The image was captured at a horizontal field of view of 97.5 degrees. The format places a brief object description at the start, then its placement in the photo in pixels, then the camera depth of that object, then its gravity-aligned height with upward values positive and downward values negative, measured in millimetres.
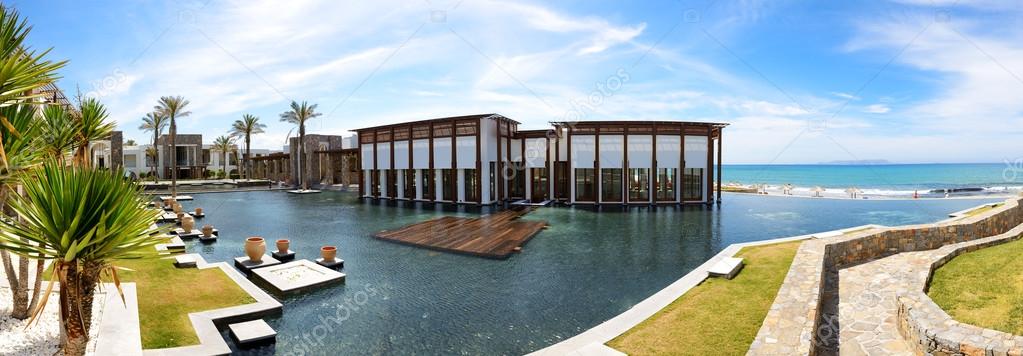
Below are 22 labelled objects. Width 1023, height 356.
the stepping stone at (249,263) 14258 -3057
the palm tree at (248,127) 60594 +5822
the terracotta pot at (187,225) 20672 -2526
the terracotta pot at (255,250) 14852 -2656
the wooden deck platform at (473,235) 17391 -2988
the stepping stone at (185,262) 13898 -2874
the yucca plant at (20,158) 7637 +222
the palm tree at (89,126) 11375 +1149
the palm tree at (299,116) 52531 +6324
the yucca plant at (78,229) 5711 -763
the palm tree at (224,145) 73562 +4140
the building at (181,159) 72562 +1885
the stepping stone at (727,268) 12396 -2864
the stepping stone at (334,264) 14688 -3092
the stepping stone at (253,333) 8648 -3226
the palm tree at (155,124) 57438 +6047
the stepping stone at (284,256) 15875 -3052
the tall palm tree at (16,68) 6305 +1534
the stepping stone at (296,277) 12162 -3108
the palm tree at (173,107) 47094 +6736
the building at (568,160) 32875 +649
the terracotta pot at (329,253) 14758 -2742
